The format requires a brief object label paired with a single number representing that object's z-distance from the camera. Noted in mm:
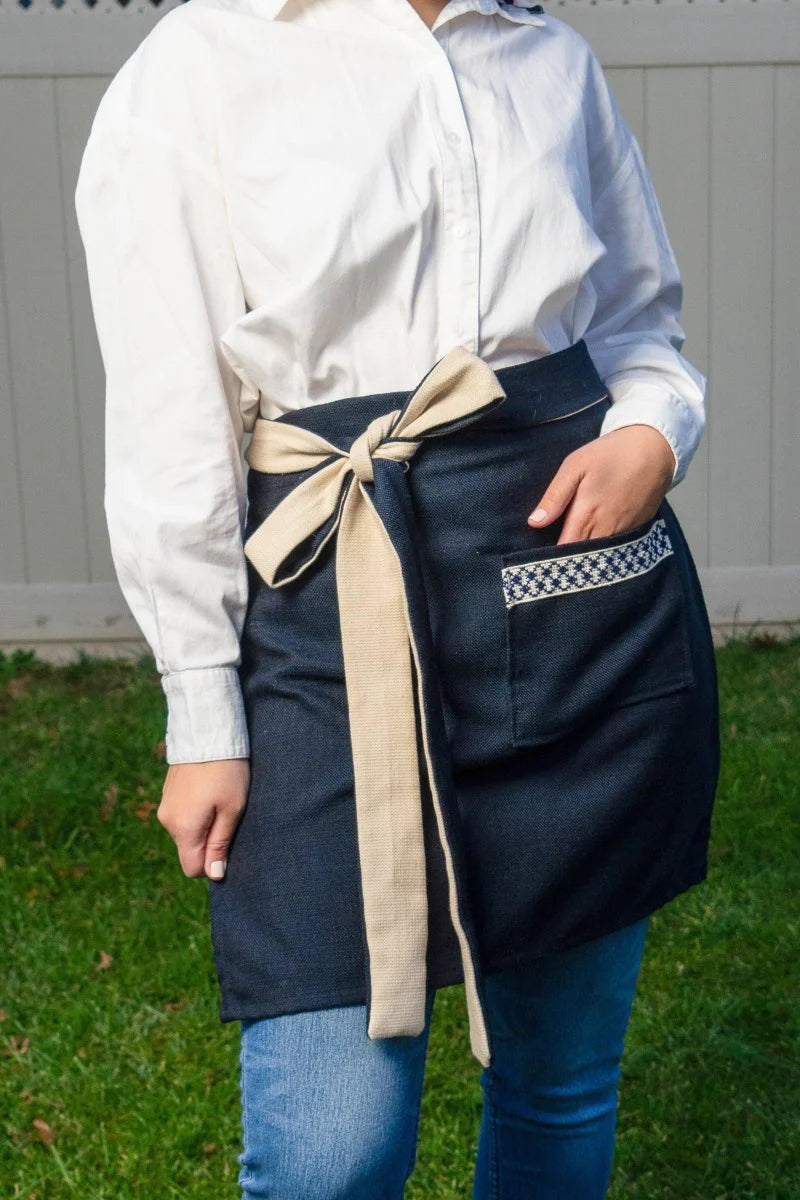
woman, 2653
